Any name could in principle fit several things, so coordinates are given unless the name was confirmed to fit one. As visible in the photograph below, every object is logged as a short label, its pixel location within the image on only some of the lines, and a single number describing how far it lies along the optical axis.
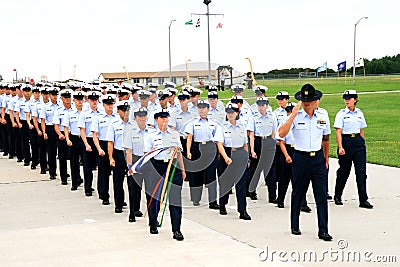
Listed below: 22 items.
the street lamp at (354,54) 53.97
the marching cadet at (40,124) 11.80
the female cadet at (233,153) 8.15
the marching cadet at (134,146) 7.74
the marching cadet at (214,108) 9.90
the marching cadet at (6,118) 14.68
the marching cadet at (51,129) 11.55
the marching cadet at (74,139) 10.50
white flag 55.11
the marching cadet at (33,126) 12.58
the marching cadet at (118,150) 8.45
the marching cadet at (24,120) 13.27
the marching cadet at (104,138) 9.14
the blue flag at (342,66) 55.47
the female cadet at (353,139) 8.62
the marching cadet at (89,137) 9.72
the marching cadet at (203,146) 8.84
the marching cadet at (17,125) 13.77
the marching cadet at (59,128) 10.76
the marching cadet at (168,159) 7.02
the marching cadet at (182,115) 9.80
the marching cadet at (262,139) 9.25
